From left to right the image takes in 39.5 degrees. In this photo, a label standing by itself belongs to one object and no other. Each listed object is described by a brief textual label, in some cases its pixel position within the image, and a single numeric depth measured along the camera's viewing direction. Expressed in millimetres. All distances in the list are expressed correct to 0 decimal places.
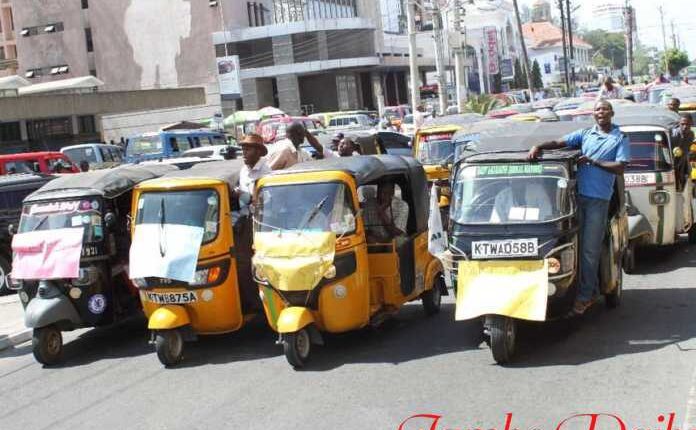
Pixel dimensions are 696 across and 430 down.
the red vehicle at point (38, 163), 21609
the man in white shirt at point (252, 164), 10547
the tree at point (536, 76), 111438
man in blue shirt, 9219
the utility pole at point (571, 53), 69750
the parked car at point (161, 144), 29109
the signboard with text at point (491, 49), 102688
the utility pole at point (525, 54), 53594
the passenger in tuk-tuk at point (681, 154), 13391
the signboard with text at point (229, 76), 60156
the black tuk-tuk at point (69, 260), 10391
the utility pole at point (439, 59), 35831
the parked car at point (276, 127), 33403
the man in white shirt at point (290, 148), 11617
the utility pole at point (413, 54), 34531
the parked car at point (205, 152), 25344
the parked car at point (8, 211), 16188
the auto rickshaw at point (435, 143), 19969
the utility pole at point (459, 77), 42750
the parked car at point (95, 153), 30686
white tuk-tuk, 12789
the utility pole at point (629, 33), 83188
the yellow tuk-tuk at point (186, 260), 9734
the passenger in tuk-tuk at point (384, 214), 10211
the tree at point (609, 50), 196625
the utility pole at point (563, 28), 68375
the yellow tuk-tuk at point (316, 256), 9055
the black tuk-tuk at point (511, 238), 8398
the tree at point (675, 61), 98250
